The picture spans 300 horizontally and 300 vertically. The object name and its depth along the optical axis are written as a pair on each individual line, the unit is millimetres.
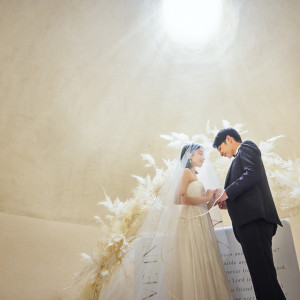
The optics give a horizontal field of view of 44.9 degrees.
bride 3473
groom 3123
